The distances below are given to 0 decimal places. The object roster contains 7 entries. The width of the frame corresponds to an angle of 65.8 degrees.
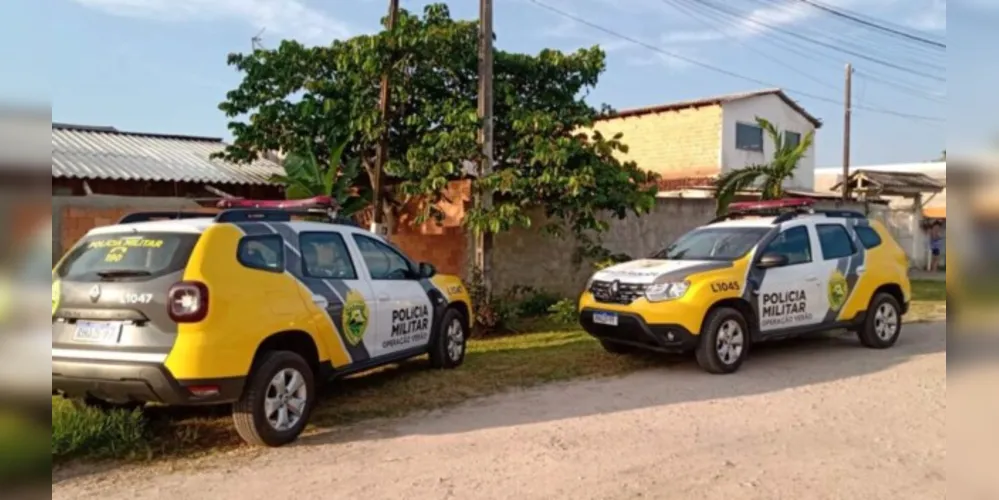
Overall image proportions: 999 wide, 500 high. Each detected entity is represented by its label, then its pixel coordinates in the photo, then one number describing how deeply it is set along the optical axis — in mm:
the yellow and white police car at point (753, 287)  8305
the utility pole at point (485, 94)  11672
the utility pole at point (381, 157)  12148
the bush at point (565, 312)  12250
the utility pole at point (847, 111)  25473
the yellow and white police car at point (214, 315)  5238
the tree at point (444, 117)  11695
